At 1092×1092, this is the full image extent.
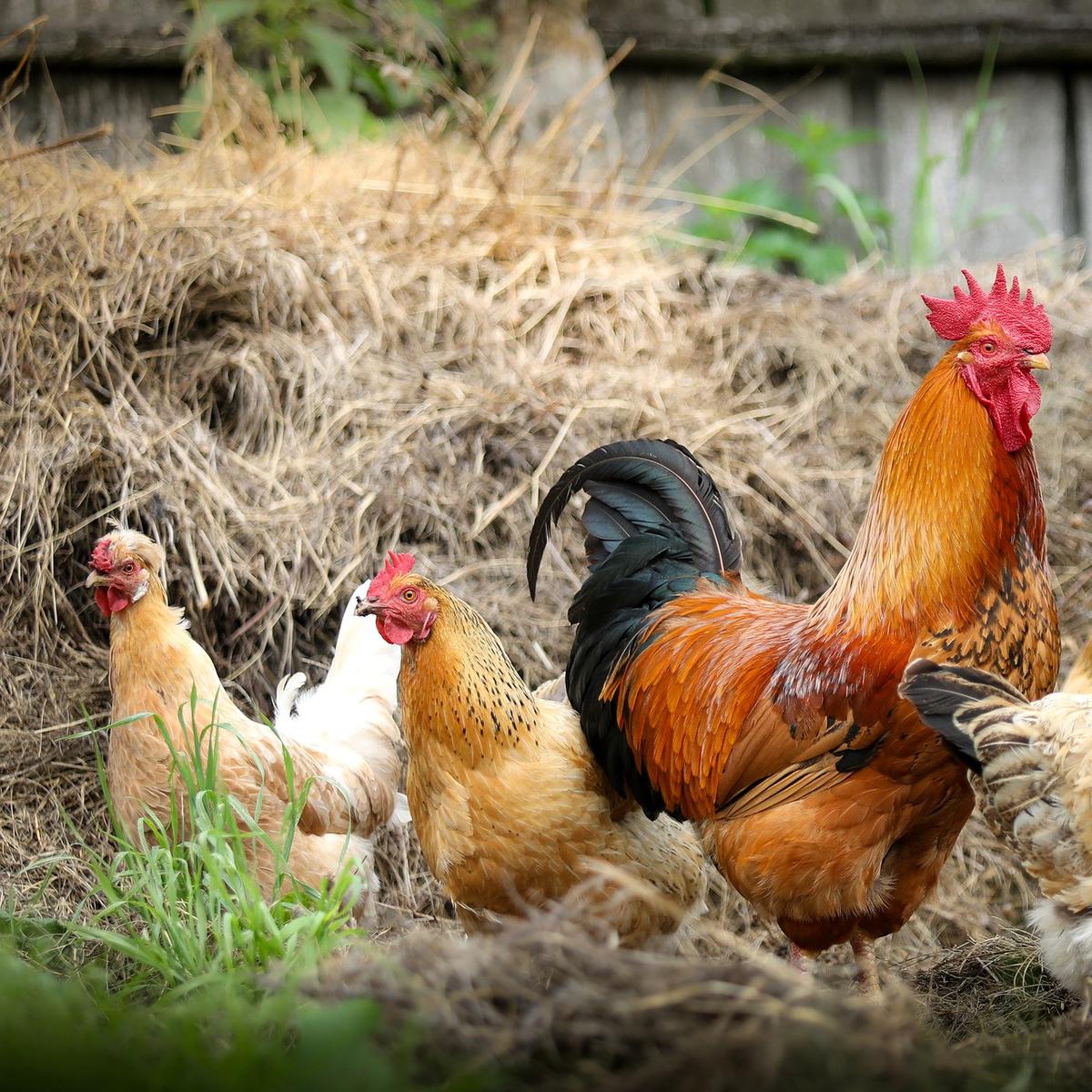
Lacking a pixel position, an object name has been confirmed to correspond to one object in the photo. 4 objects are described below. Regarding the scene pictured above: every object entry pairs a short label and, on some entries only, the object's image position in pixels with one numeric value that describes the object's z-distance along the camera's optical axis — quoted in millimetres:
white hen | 4039
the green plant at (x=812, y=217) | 6906
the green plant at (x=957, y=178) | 6703
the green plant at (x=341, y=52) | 6227
